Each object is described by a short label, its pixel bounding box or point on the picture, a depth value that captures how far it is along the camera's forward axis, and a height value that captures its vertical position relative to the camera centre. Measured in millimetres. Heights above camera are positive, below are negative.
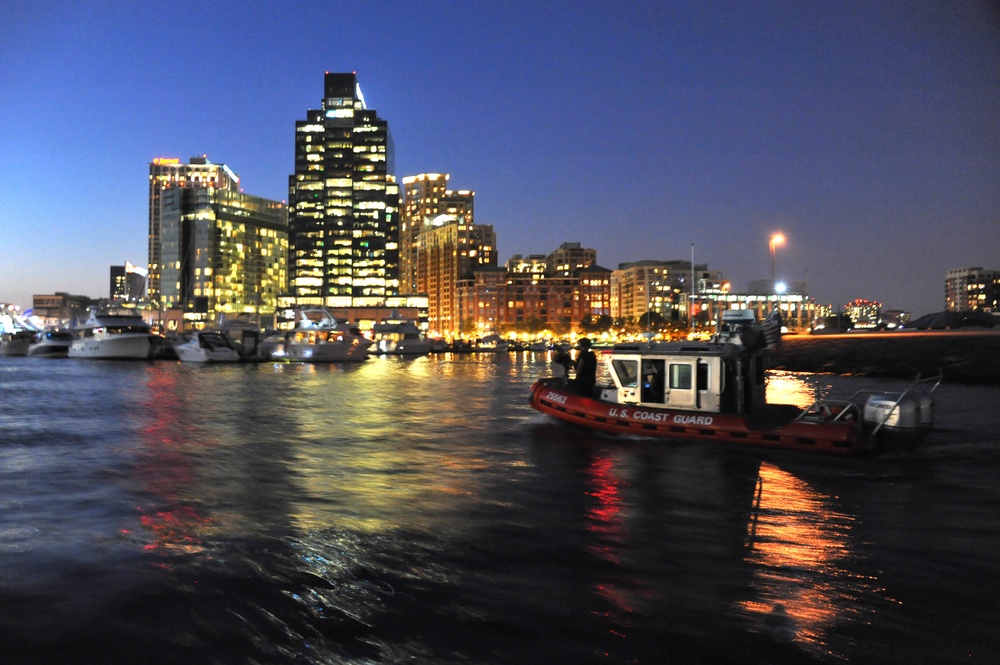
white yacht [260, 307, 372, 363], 80688 -1502
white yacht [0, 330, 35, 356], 104312 -2142
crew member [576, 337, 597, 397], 20406 -1165
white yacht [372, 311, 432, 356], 120625 -1612
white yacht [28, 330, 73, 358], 89938 -2109
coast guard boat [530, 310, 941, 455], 15789 -1873
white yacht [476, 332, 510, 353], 175075 -3019
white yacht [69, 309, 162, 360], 77500 -950
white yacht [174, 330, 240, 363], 72688 -2035
